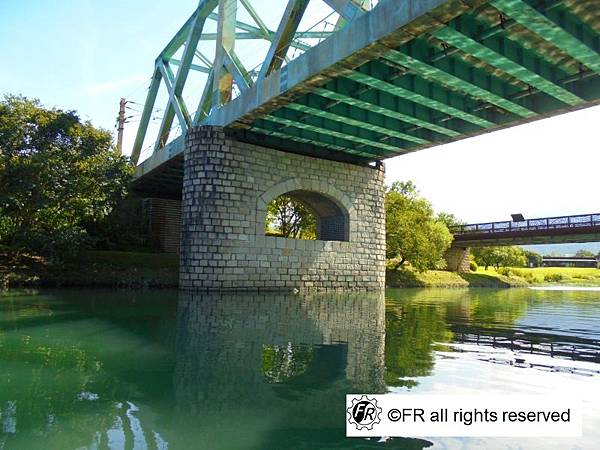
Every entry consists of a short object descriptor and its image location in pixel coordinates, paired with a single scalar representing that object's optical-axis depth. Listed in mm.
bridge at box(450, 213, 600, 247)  40844
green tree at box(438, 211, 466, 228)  62094
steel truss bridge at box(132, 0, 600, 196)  11578
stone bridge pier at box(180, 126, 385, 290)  19547
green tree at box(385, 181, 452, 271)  37344
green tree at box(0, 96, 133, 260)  20156
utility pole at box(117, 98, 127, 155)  39375
